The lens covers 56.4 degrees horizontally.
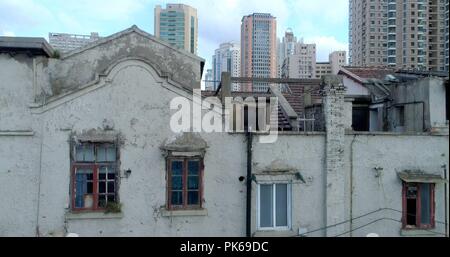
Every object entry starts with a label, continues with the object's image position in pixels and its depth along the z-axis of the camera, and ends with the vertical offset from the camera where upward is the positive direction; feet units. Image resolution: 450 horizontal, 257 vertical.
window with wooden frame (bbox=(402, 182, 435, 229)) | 35.37 -6.47
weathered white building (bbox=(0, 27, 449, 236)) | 31.71 -3.37
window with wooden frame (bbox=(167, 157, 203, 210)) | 32.96 -4.44
